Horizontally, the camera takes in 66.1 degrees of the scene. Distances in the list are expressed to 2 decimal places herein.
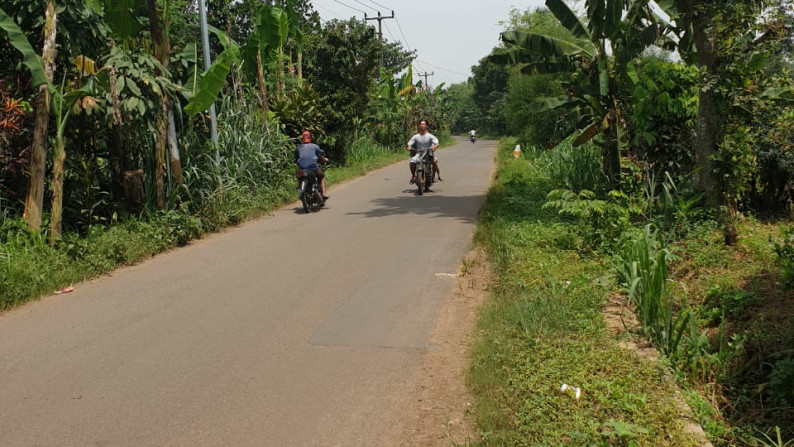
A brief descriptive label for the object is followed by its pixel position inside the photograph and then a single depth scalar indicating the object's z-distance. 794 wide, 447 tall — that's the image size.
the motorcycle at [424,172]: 14.99
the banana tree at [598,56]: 10.63
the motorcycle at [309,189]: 12.57
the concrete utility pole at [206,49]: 11.70
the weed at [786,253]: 5.22
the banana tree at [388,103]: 30.53
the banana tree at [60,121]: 8.16
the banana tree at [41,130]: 7.94
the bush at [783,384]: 4.04
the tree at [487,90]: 69.44
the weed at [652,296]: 4.77
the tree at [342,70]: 22.17
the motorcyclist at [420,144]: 15.30
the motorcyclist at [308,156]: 12.78
